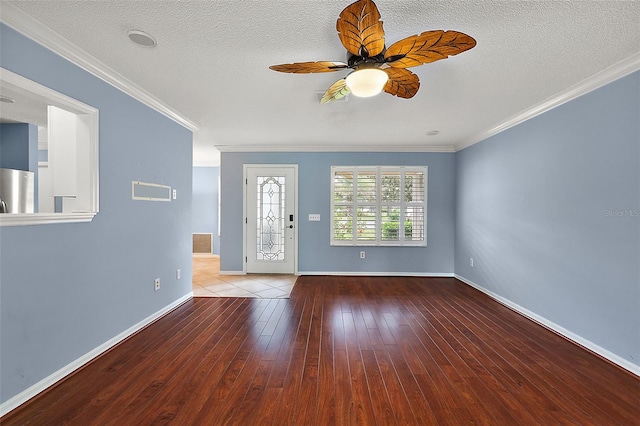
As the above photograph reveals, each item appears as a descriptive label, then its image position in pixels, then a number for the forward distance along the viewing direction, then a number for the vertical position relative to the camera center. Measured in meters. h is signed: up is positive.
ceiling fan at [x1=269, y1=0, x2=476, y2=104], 1.41 +0.96
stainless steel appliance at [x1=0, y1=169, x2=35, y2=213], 2.55 +0.18
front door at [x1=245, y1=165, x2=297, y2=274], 5.17 -0.16
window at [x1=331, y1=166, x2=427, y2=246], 5.15 +0.11
